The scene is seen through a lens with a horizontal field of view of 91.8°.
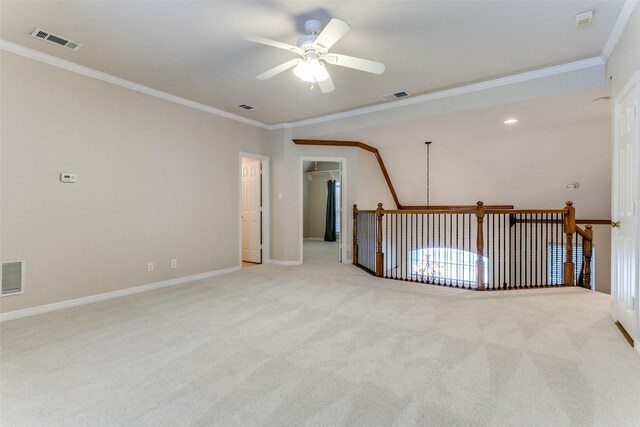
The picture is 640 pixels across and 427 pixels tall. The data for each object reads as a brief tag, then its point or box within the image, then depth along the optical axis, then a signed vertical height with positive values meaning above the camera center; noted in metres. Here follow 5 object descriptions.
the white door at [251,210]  6.04 +0.00
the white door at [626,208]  2.34 +0.02
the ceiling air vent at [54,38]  2.80 +1.61
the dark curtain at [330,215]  10.25 -0.17
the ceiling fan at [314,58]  2.46 +1.31
